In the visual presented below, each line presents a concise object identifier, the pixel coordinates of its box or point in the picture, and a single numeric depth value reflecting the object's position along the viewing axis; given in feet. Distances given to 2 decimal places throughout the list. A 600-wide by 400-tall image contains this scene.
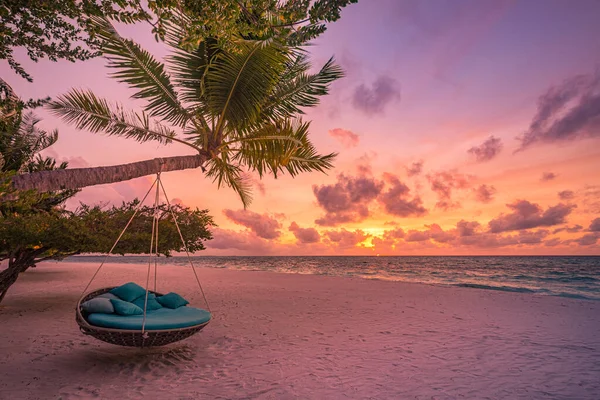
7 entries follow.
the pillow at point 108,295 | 16.77
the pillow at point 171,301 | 17.60
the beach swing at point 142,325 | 12.72
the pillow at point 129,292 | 17.26
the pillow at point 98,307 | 14.40
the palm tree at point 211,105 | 16.02
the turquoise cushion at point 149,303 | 17.20
